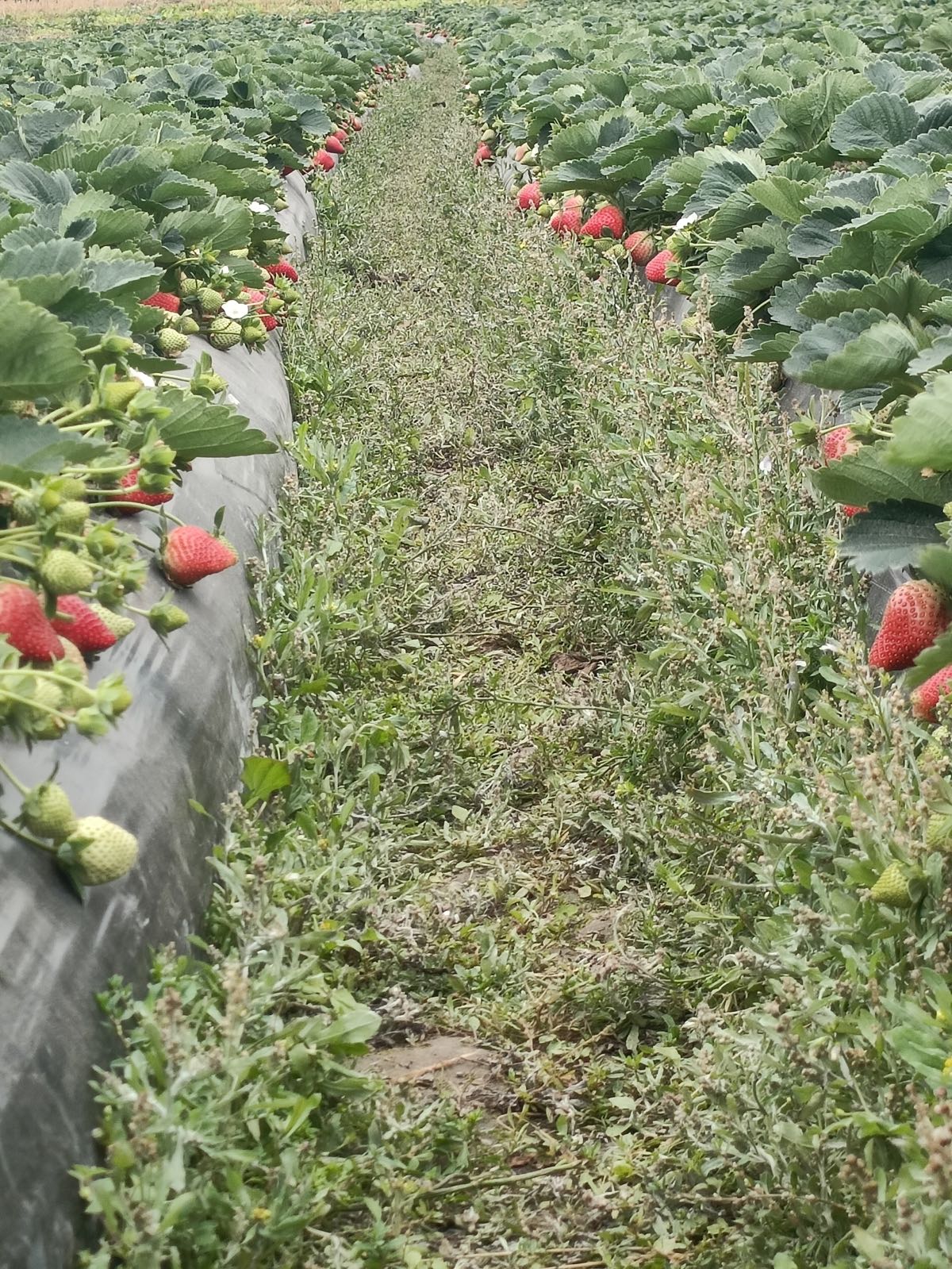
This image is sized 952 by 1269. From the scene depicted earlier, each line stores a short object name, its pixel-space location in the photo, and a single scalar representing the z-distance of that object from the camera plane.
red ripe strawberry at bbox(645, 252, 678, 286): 4.84
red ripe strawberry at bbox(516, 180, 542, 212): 7.28
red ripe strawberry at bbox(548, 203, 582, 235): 6.27
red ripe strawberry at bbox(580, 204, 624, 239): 5.76
